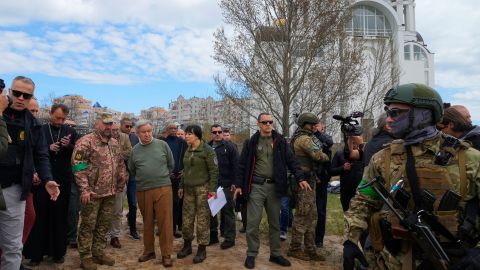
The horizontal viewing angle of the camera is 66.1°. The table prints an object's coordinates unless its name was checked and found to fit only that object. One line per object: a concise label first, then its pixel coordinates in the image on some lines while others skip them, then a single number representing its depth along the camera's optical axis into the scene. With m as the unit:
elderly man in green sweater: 5.05
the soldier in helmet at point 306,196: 5.34
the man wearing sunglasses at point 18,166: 3.29
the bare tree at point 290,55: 16.05
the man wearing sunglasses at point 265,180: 5.16
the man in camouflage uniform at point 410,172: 2.15
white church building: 35.41
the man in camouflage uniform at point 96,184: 4.73
